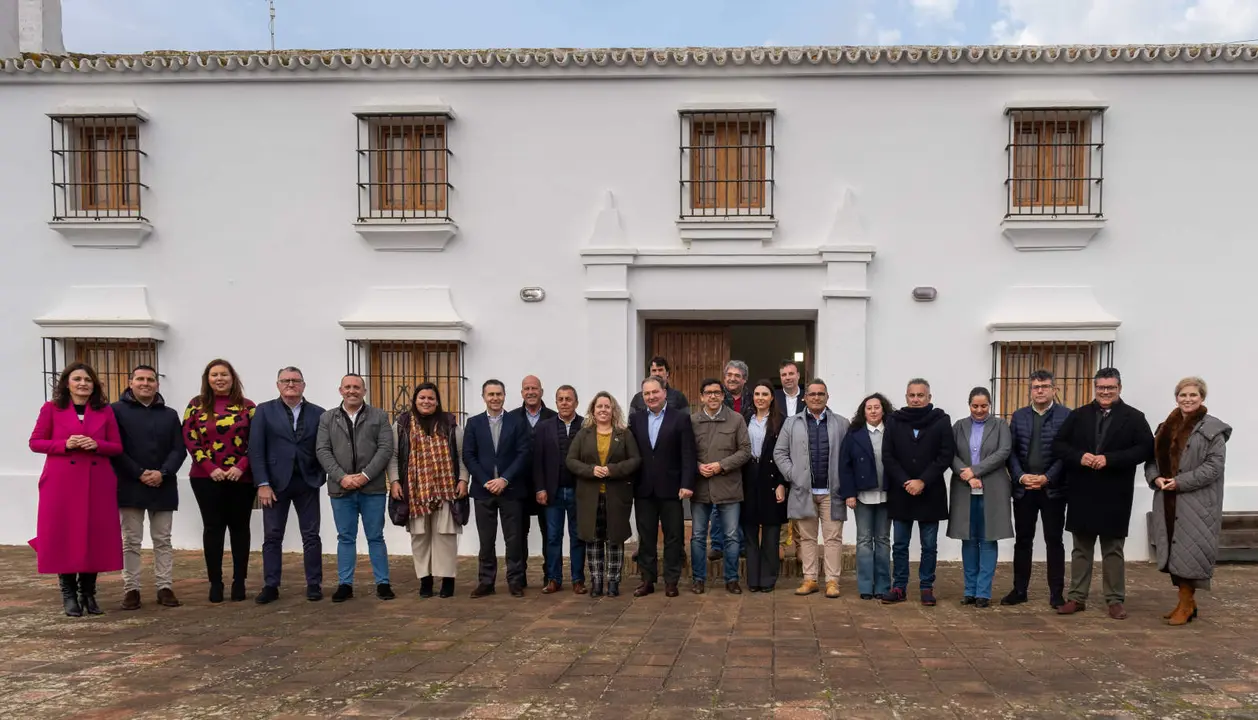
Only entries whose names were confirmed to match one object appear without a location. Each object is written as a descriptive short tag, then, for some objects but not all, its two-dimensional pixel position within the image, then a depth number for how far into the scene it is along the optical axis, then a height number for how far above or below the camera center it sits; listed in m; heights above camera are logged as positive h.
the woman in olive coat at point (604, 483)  7.13 -1.17
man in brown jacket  7.18 -1.08
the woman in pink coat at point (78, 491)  6.32 -1.11
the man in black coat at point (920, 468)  6.84 -1.01
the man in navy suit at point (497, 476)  7.28 -1.13
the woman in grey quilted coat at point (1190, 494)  6.06 -1.07
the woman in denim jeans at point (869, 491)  7.05 -1.21
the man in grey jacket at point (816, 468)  7.24 -1.06
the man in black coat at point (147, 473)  6.67 -1.02
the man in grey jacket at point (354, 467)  6.97 -1.02
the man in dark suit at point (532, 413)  7.44 -0.66
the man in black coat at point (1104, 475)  6.34 -0.99
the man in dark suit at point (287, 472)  6.85 -1.05
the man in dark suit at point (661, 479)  7.19 -1.14
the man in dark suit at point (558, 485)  7.31 -1.21
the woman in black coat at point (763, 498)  7.30 -1.31
